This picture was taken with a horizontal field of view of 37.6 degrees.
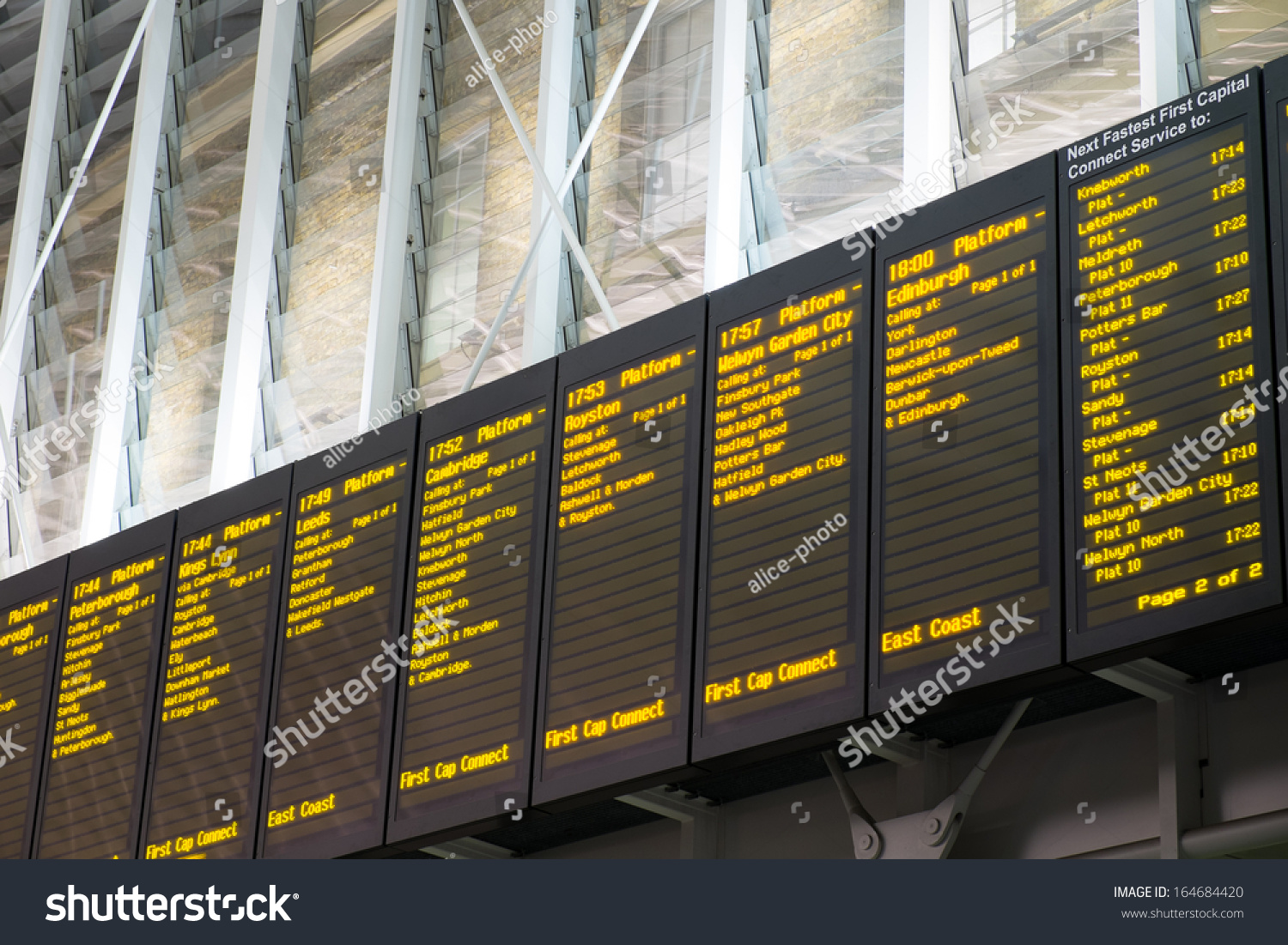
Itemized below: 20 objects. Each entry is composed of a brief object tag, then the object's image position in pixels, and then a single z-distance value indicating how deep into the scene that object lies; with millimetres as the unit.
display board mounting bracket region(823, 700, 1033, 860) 7152
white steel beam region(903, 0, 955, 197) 8742
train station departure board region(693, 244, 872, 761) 7086
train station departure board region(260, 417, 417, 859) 8445
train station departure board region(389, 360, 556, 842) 7996
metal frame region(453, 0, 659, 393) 9844
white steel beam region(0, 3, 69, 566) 13547
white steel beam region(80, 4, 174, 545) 12375
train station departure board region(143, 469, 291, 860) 8922
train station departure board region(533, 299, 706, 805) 7527
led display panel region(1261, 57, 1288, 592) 6270
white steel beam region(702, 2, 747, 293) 9477
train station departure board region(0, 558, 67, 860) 9859
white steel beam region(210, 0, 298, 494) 11516
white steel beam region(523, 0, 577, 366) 10125
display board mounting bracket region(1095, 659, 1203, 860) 6684
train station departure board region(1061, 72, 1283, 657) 6172
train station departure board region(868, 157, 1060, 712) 6617
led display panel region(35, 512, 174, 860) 9430
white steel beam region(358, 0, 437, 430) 10891
